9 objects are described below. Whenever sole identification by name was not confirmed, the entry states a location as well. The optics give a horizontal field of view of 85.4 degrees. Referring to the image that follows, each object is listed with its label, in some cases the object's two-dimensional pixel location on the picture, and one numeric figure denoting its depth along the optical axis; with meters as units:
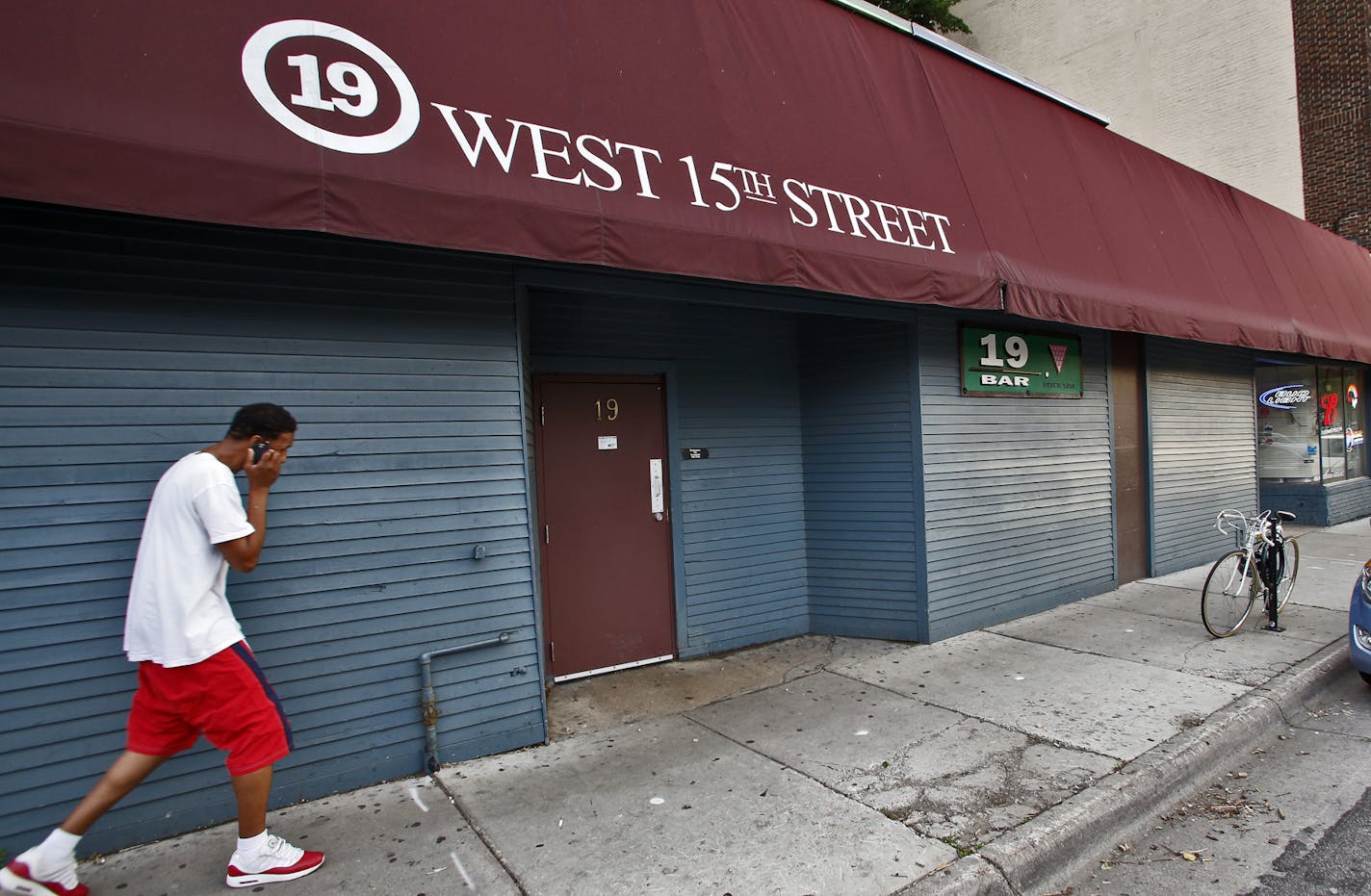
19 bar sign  6.68
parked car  5.13
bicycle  6.27
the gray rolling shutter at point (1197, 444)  8.88
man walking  2.84
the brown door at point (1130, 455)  8.34
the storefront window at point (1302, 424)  12.55
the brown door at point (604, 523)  5.49
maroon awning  2.92
